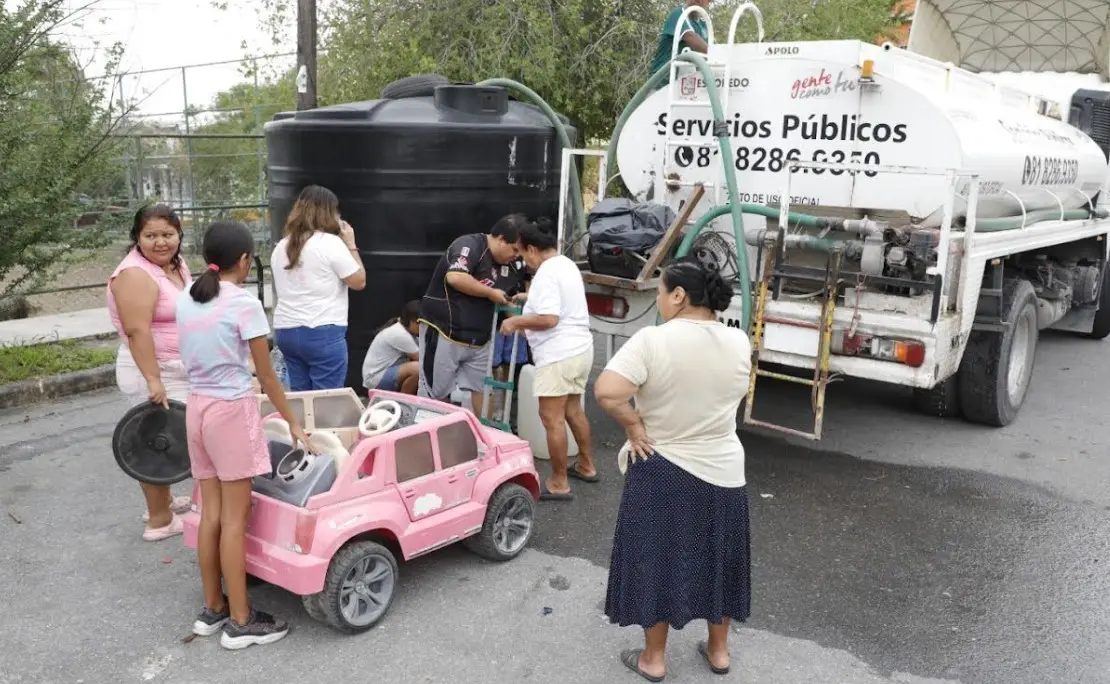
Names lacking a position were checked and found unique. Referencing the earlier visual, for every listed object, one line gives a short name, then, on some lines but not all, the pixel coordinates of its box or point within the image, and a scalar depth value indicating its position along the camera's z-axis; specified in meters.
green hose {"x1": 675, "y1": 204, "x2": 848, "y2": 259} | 5.27
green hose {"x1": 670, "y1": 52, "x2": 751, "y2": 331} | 5.38
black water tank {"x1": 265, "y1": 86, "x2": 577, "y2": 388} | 6.12
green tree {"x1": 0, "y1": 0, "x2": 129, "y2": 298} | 6.43
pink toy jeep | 3.48
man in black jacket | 5.10
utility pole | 8.95
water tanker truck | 5.18
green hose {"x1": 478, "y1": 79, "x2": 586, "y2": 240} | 6.63
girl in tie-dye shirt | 3.34
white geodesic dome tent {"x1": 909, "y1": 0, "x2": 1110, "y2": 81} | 9.38
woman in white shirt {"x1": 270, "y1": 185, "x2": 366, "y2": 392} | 4.80
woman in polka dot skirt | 3.06
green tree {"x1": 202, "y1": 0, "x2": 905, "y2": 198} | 10.71
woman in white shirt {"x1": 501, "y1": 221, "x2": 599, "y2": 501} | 4.75
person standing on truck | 6.18
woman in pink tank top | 4.00
